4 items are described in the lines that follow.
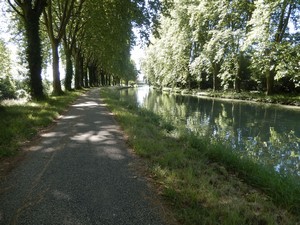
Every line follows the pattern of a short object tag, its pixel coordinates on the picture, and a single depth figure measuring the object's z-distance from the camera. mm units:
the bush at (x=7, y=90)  19269
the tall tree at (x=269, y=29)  22500
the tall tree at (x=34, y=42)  13758
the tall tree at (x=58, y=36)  18625
